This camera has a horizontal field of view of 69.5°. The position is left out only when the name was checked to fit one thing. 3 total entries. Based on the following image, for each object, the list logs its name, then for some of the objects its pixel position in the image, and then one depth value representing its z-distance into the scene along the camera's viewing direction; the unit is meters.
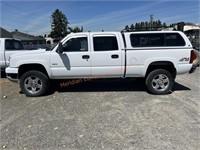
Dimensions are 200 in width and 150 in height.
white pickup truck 4.30
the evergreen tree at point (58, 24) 57.23
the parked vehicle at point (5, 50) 6.60
